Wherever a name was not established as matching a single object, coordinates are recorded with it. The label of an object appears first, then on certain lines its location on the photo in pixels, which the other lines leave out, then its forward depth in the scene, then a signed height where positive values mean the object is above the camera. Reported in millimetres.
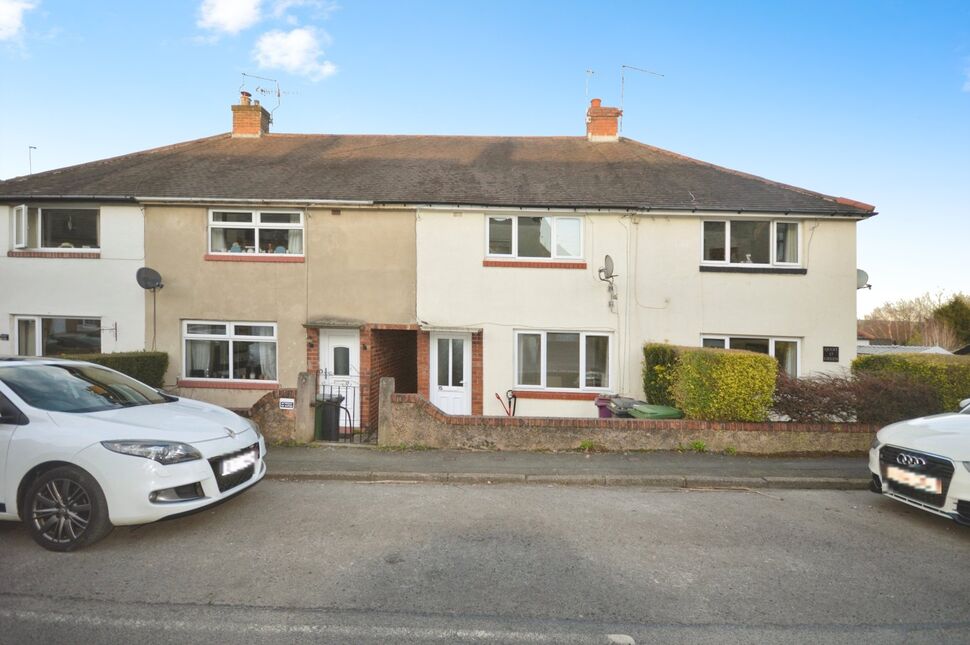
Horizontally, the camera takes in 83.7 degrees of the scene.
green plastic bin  8383 -1386
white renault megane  4258 -1160
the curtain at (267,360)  11172 -770
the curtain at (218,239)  11289 +1746
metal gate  10680 -1629
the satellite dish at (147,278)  10703 +884
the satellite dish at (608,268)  10242 +1039
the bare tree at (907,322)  38562 +124
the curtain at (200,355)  11266 -675
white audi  4689 -1301
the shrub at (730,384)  7543 -864
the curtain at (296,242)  11180 +1670
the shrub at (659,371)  9125 -845
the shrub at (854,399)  7734 -1098
